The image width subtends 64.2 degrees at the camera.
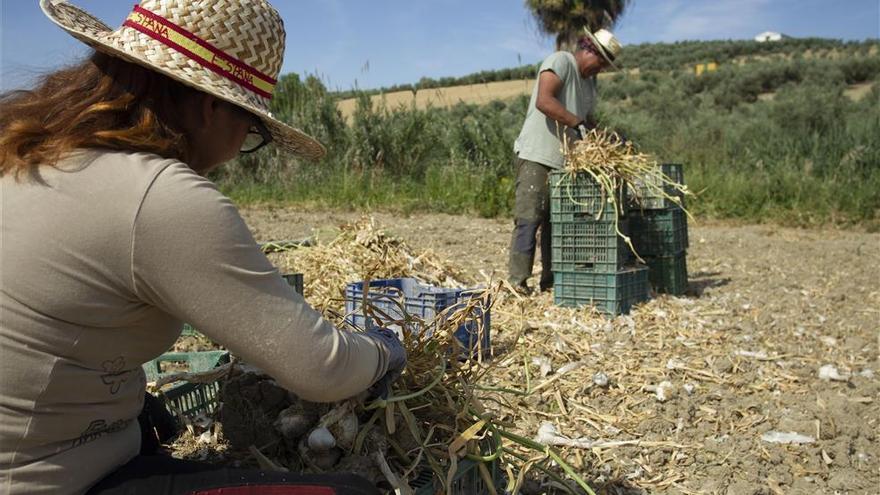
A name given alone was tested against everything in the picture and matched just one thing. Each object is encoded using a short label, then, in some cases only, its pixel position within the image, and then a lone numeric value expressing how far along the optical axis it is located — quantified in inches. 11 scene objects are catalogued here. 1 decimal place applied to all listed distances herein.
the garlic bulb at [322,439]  68.1
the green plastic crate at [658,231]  217.2
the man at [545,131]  200.8
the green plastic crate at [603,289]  194.2
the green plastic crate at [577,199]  194.1
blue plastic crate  136.0
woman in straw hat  51.5
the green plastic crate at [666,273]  219.9
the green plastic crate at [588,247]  195.3
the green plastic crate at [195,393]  81.4
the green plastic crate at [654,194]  212.1
